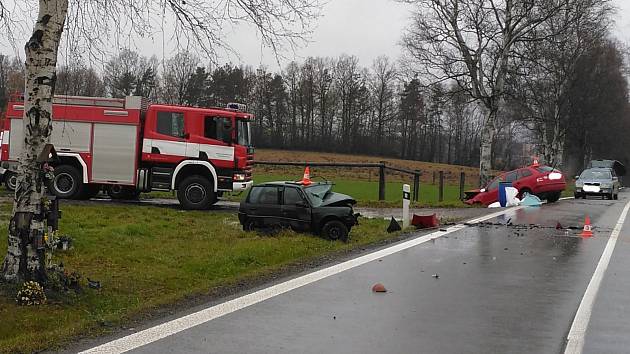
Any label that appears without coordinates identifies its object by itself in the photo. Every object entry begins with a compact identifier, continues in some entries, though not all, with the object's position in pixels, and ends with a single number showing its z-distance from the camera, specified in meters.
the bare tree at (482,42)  30.34
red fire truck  19.31
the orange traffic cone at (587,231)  14.64
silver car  33.72
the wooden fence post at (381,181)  25.07
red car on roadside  24.59
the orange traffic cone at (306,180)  14.17
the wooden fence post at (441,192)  27.71
